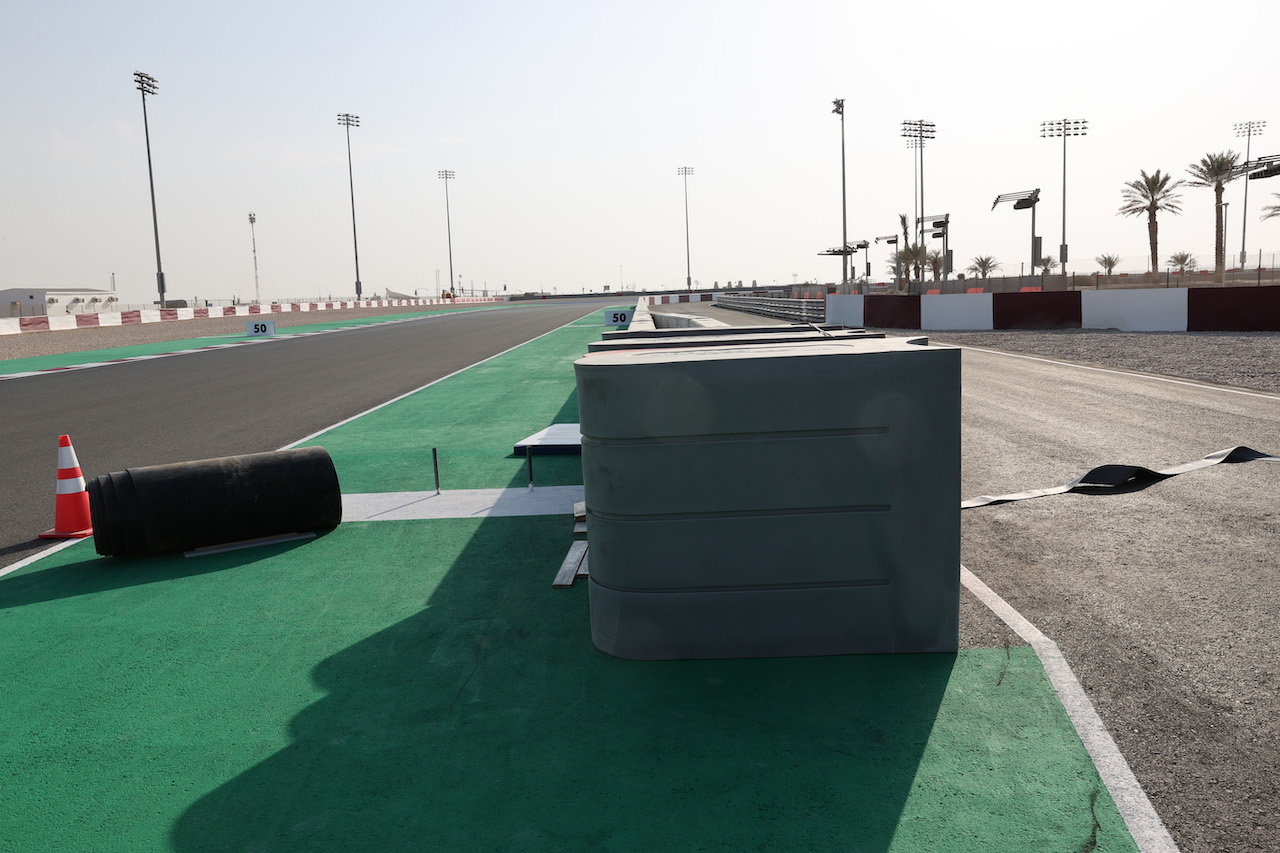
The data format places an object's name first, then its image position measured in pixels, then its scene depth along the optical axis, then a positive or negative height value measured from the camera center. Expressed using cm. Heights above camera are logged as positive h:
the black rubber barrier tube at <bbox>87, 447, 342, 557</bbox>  575 -109
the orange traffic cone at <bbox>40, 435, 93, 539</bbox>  655 -118
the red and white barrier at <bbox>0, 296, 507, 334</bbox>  2800 +73
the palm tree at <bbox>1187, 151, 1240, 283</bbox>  5236 +689
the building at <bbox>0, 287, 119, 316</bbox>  5903 +419
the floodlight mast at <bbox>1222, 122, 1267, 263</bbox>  9194 +1692
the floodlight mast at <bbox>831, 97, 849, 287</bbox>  5797 +660
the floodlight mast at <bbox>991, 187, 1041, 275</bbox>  4453 +544
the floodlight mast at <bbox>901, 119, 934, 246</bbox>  8194 +1596
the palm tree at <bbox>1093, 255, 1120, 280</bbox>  8931 +377
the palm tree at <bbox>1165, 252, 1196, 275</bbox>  8588 +351
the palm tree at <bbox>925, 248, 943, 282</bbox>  9896 +504
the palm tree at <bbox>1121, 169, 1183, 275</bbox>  6356 +726
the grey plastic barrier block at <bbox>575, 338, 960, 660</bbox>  385 -79
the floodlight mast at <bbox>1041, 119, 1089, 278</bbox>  7405 +1467
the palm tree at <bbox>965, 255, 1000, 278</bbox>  9925 +432
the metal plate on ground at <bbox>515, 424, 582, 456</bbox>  900 -120
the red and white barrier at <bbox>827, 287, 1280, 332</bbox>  2234 -22
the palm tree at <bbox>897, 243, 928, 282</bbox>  9594 +557
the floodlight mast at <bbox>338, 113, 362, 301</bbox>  8012 +1866
